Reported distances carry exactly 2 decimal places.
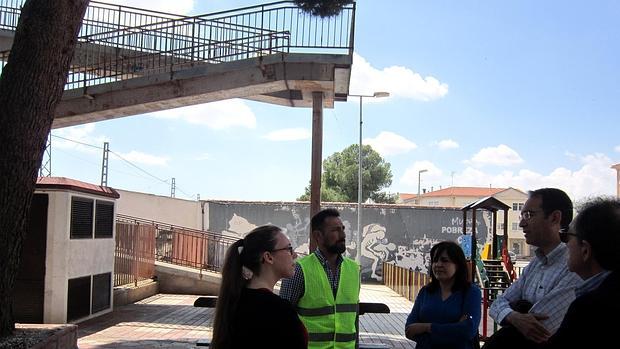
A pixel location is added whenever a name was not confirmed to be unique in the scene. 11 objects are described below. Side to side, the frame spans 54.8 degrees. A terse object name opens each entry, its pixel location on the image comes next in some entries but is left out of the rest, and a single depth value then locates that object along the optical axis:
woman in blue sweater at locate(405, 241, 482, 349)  3.82
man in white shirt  2.71
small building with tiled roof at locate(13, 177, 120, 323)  9.50
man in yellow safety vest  3.74
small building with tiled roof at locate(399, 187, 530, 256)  70.13
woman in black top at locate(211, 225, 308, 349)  2.39
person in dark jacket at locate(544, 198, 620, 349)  1.99
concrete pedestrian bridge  12.10
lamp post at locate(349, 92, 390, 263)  22.23
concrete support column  12.38
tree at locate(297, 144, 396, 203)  45.75
